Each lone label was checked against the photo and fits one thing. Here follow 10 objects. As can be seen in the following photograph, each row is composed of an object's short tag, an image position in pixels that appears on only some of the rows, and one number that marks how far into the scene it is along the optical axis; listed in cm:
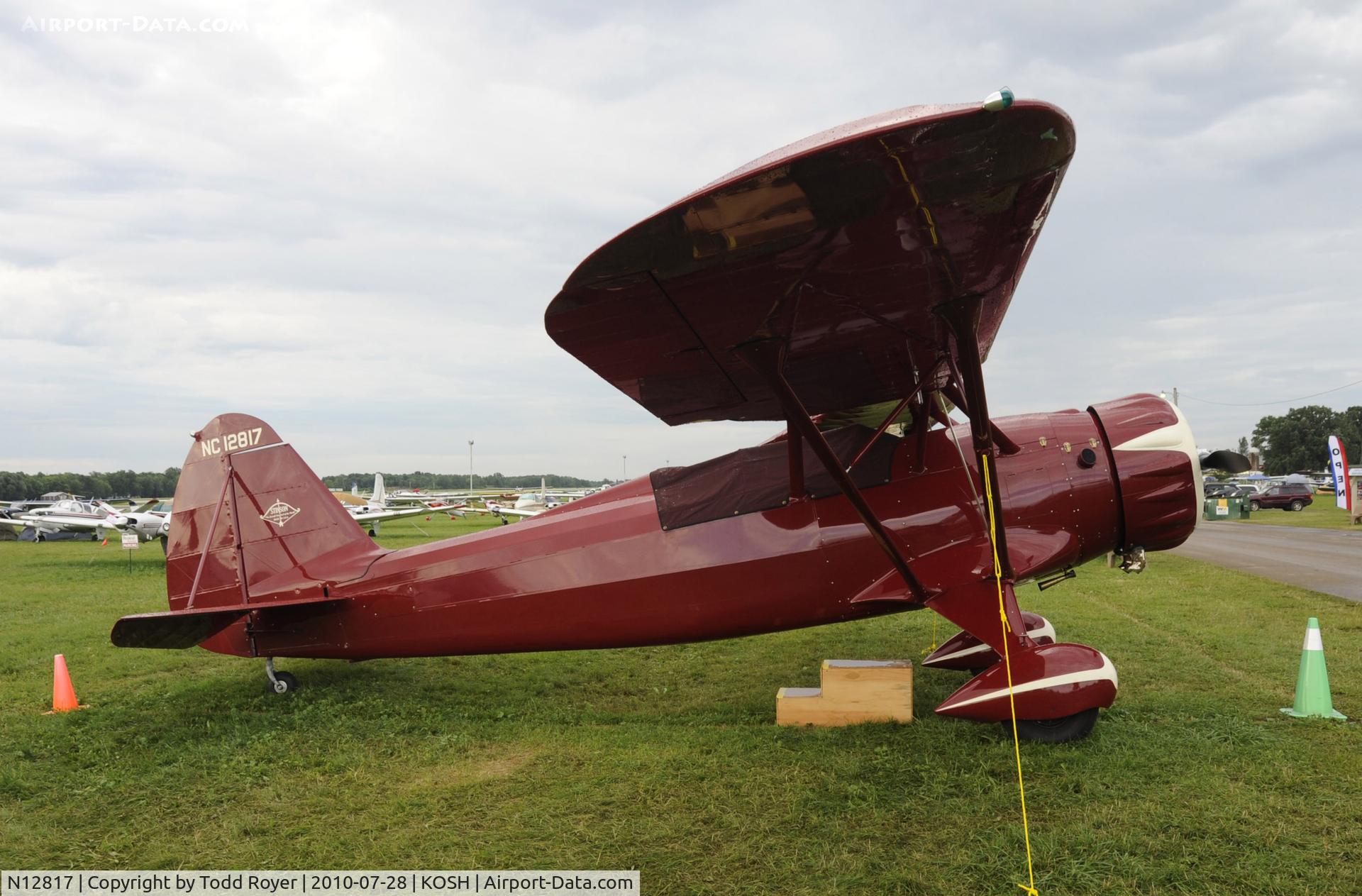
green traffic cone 535
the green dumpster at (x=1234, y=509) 3478
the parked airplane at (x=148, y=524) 2308
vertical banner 2966
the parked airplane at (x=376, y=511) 2498
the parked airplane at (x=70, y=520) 2725
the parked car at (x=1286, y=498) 4038
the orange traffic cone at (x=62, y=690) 642
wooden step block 547
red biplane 365
